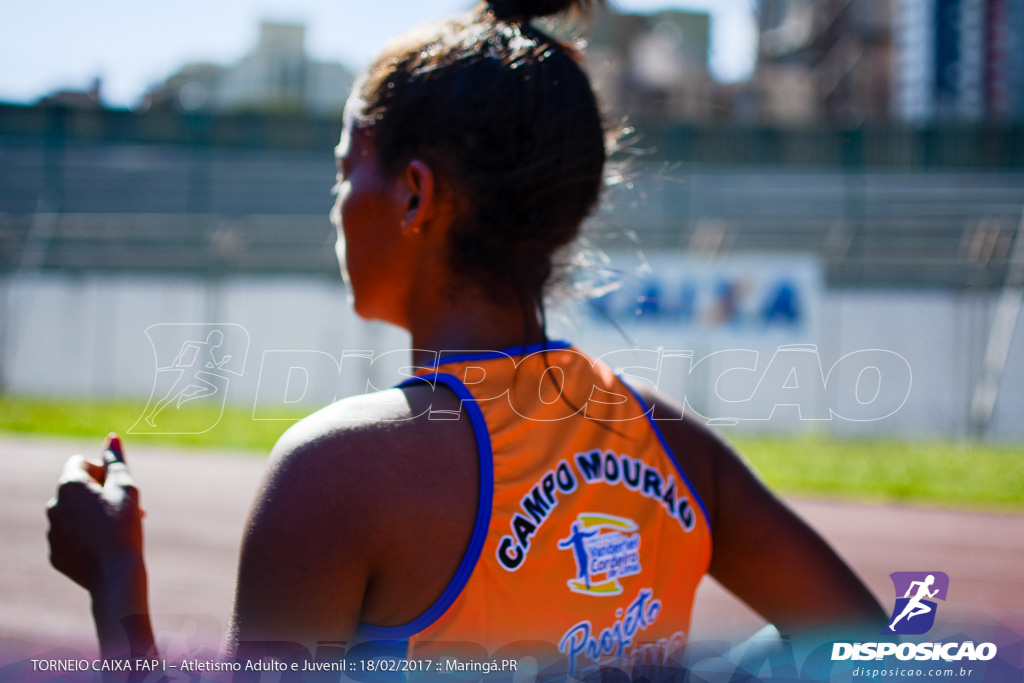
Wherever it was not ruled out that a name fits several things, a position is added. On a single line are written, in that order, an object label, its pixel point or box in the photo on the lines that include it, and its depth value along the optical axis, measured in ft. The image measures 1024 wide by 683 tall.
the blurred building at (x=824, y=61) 99.81
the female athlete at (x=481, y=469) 2.84
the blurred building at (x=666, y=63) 115.24
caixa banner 38.99
